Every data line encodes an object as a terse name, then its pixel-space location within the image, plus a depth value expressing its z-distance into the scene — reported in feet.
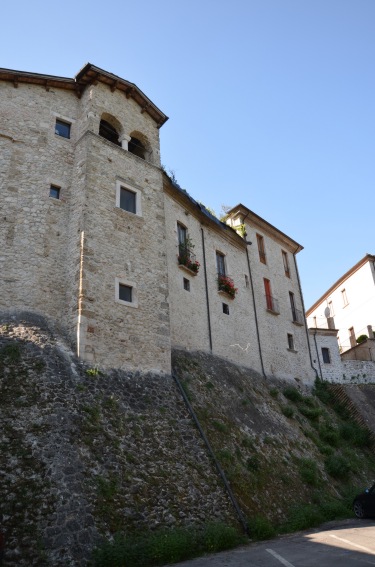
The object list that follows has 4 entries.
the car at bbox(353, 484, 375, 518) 47.43
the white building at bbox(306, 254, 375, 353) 120.47
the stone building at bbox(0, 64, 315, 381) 47.50
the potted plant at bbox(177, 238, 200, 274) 66.54
